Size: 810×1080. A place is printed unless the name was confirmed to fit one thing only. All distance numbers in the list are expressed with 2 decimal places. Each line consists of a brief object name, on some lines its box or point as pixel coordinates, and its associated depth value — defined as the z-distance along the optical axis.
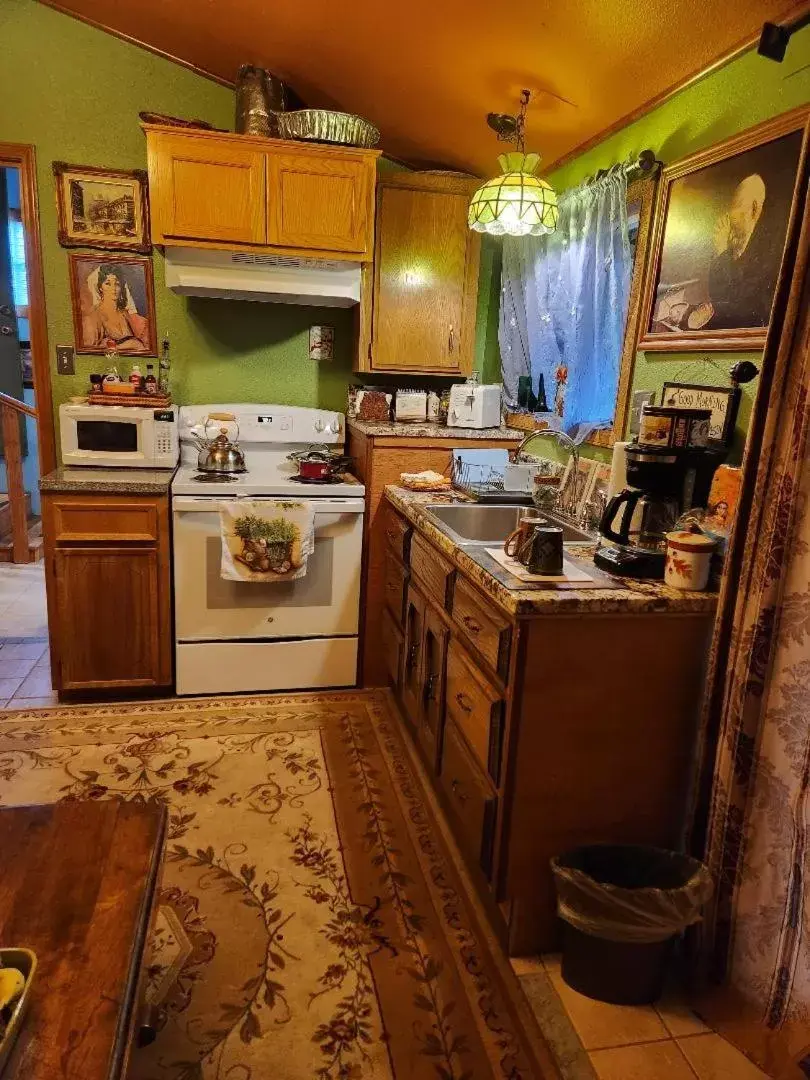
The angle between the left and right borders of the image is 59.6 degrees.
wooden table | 0.90
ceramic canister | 1.60
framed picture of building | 3.04
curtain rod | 2.08
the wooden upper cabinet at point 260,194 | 2.69
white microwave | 2.81
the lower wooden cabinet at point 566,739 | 1.57
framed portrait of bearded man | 1.67
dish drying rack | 2.55
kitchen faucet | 2.36
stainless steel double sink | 2.47
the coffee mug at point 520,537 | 1.77
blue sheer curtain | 2.33
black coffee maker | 1.71
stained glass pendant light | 2.29
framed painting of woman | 3.14
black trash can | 1.49
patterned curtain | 1.36
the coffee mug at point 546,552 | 1.69
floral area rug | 1.46
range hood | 2.82
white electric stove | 2.75
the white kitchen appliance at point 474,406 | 3.01
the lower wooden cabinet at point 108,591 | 2.66
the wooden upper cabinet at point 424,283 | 3.00
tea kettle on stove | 3.00
